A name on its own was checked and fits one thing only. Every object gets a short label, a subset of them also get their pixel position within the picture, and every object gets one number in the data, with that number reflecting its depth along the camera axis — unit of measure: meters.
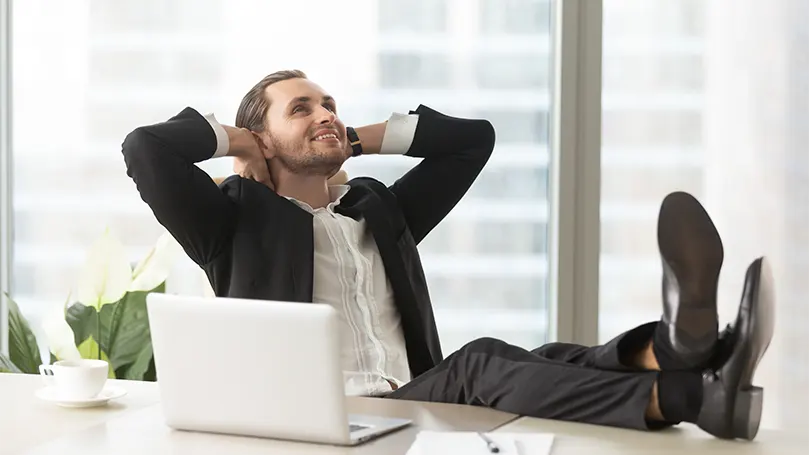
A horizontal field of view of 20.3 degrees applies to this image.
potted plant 5.10
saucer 3.84
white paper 3.48
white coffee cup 3.87
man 3.83
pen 3.47
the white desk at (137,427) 3.53
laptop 3.52
